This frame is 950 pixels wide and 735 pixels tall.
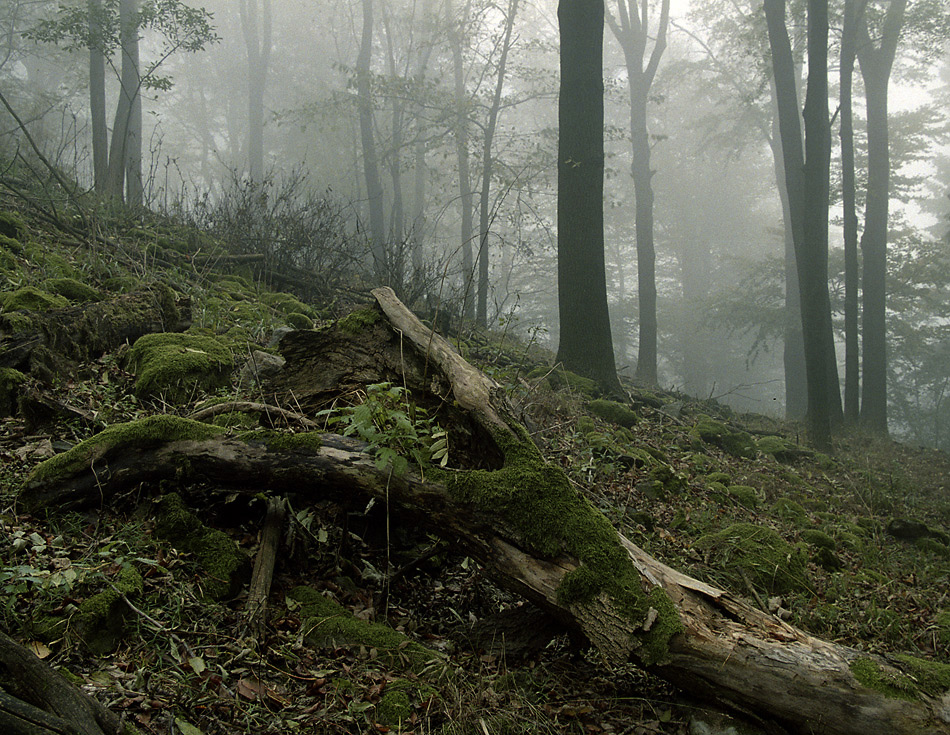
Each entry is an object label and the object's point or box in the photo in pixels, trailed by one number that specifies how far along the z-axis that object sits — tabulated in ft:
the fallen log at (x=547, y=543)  8.05
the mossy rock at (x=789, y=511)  19.22
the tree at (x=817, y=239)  33.71
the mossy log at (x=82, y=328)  14.03
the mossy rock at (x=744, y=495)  19.89
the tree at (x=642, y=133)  66.33
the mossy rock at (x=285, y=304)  25.80
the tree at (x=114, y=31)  39.68
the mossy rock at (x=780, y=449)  28.55
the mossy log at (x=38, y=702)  5.07
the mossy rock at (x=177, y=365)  15.33
